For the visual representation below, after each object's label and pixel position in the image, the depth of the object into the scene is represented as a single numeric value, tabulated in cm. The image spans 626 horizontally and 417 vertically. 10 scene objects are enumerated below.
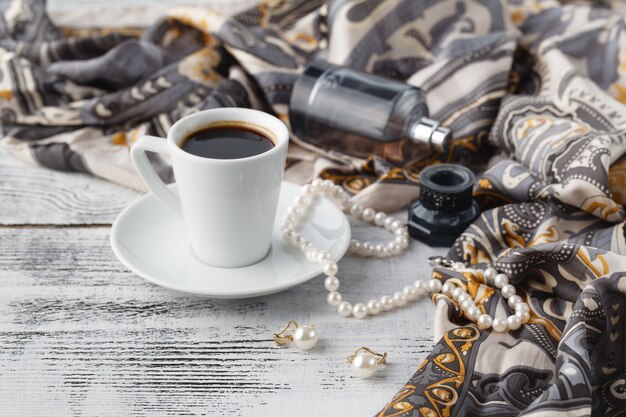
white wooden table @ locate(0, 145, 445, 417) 56
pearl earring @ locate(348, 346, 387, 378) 57
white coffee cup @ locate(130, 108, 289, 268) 59
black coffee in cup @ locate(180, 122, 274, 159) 60
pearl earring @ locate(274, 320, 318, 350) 59
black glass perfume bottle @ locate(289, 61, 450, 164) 70
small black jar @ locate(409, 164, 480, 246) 65
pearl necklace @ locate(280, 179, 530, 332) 59
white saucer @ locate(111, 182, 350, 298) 60
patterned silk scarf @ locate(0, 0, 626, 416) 56
